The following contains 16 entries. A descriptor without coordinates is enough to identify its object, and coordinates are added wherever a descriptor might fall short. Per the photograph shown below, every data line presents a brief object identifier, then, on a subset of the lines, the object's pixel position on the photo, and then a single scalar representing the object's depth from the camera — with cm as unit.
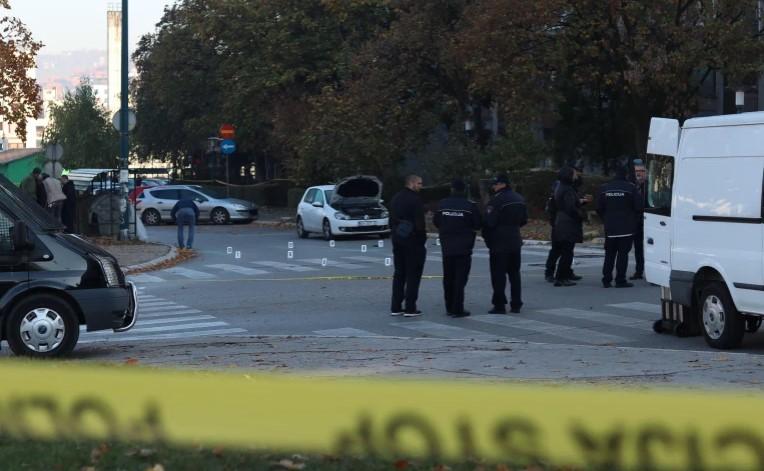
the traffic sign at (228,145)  5708
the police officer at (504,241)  1688
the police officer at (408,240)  1655
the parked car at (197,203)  4856
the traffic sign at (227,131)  5975
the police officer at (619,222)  1981
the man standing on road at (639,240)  2043
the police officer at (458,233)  1634
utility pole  3381
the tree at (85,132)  9706
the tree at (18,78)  3628
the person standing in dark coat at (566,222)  2016
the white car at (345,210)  3594
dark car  1247
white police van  1242
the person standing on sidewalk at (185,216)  3216
